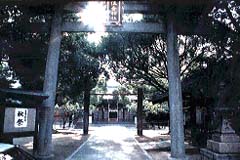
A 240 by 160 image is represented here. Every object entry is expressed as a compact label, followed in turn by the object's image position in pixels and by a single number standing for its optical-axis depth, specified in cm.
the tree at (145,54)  2452
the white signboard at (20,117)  1209
